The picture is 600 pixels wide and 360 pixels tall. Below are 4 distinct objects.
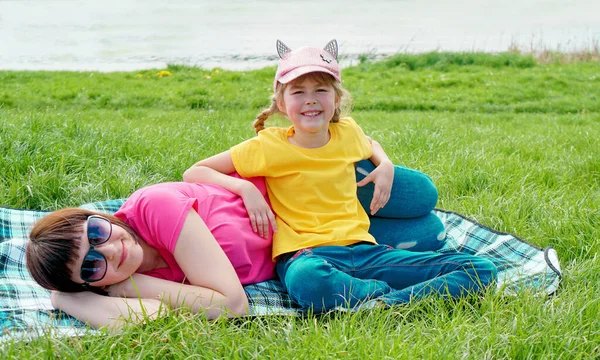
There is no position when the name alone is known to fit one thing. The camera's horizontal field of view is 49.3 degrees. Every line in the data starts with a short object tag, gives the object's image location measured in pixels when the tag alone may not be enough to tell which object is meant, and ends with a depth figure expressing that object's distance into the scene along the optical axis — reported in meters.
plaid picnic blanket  2.46
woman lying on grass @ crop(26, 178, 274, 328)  2.37
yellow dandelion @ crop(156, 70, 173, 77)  11.55
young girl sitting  2.61
